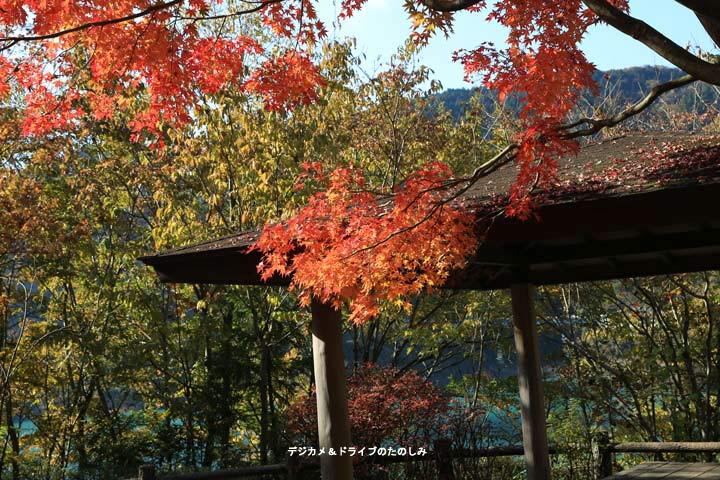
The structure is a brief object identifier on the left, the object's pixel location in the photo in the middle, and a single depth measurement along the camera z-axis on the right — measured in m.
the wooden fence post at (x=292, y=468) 7.43
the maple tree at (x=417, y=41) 4.19
